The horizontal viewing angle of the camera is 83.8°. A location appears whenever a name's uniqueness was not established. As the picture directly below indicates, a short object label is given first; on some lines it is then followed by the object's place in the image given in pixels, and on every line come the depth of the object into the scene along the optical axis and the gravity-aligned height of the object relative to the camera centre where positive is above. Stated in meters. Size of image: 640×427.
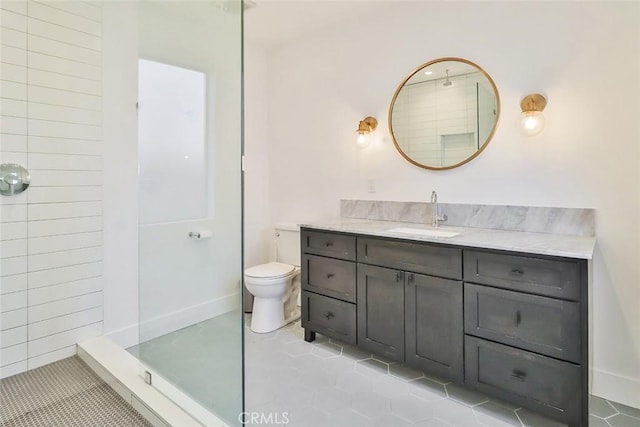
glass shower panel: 1.63 +0.05
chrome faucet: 2.42 -0.01
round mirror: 2.28 +0.67
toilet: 2.69 -0.58
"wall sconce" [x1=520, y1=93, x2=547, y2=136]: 2.04 +0.57
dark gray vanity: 1.55 -0.52
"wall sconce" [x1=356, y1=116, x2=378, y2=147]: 2.77 +0.67
